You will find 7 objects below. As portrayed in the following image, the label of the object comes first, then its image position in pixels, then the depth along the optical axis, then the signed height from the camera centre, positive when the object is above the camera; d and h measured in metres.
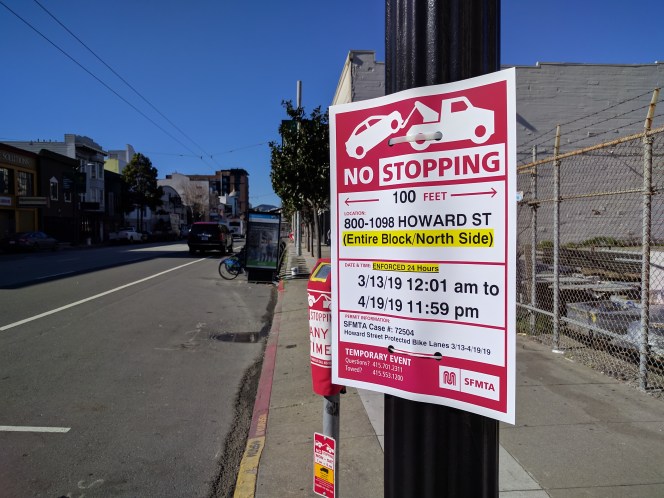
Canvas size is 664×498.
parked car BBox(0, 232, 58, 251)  32.31 -0.34
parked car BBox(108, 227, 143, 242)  49.12 +0.01
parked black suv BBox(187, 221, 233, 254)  27.73 -0.08
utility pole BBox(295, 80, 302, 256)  23.98 +6.32
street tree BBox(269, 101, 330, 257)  14.38 +2.26
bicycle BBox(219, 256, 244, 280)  17.17 -1.07
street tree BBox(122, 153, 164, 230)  63.31 +6.85
